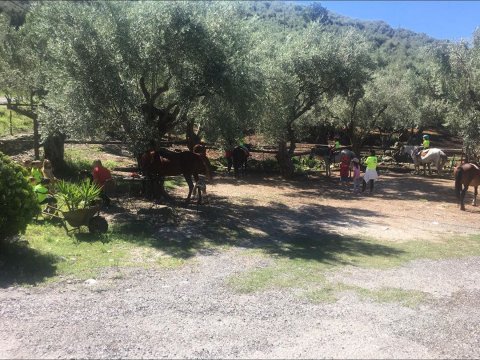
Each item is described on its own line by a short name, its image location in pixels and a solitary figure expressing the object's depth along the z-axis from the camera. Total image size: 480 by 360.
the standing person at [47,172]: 11.21
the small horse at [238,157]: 19.84
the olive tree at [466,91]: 15.96
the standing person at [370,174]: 16.94
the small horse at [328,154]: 18.80
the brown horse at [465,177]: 14.30
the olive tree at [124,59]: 10.15
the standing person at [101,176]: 10.92
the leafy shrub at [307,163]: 23.97
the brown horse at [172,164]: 12.34
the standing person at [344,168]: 18.59
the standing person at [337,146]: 24.86
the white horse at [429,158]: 22.31
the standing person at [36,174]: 10.17
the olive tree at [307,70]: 17.64
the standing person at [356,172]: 17.31
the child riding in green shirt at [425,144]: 24.30
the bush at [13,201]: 7.21
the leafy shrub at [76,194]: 8.93
